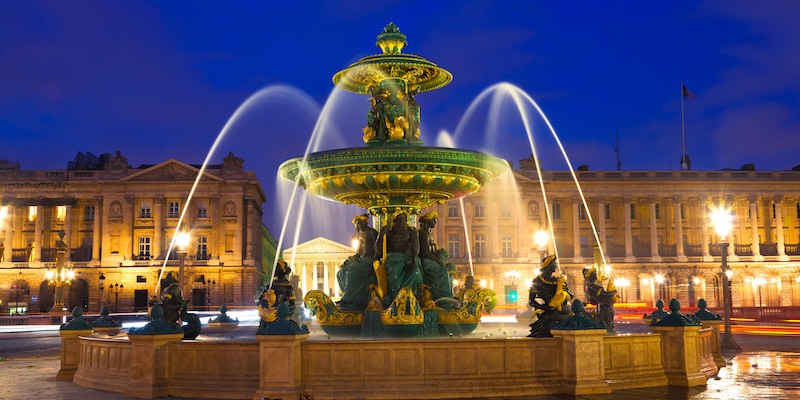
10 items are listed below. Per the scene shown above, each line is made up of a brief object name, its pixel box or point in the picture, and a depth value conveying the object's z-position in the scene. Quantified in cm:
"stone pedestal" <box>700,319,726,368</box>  1358
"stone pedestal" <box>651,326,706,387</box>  1067
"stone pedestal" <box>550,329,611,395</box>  966
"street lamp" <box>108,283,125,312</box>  7165
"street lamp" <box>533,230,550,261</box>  3332
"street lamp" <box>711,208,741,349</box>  1980
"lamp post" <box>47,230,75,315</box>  4131
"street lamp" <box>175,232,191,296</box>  2480
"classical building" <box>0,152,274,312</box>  7294
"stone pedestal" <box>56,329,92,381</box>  1193
